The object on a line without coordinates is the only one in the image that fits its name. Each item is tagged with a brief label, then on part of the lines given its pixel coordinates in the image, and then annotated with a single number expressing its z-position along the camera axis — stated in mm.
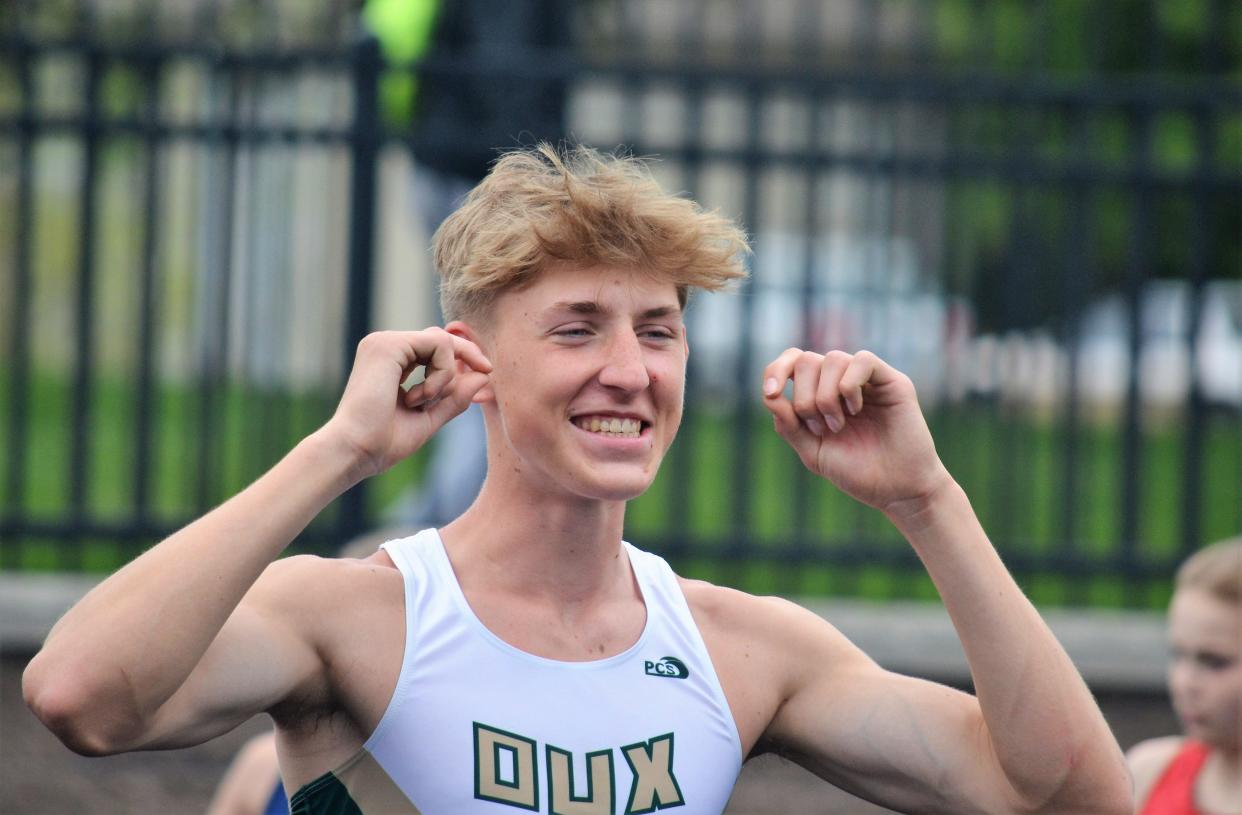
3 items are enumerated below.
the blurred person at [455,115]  12617
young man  5027
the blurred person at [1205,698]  8484
